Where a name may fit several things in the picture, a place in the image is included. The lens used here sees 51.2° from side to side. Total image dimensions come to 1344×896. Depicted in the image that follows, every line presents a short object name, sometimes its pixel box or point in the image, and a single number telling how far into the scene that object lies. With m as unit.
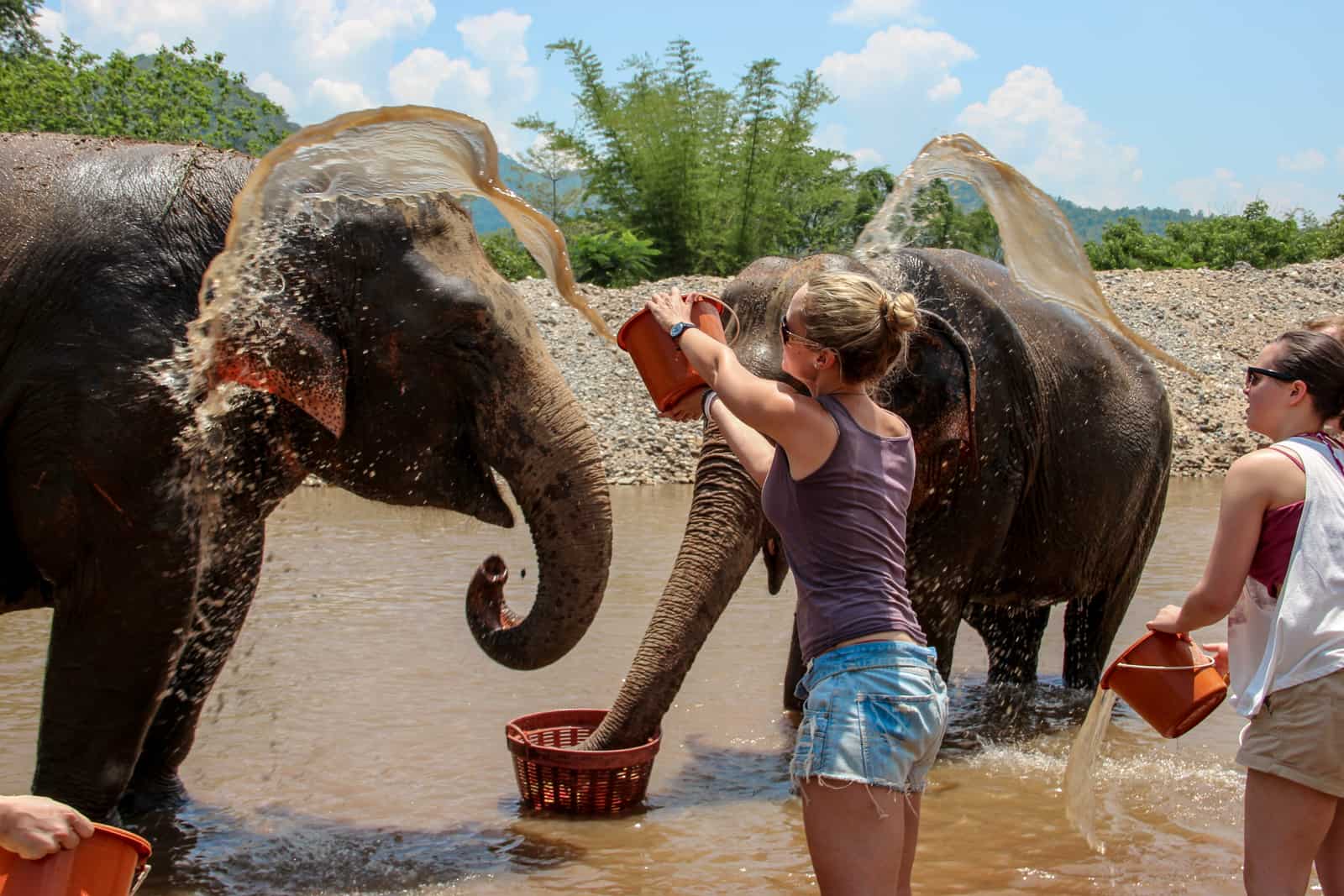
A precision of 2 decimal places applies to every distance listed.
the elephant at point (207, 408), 4.24
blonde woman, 2.97
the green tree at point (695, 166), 35.62
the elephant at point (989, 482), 5.12
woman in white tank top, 3.25
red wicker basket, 5.05
